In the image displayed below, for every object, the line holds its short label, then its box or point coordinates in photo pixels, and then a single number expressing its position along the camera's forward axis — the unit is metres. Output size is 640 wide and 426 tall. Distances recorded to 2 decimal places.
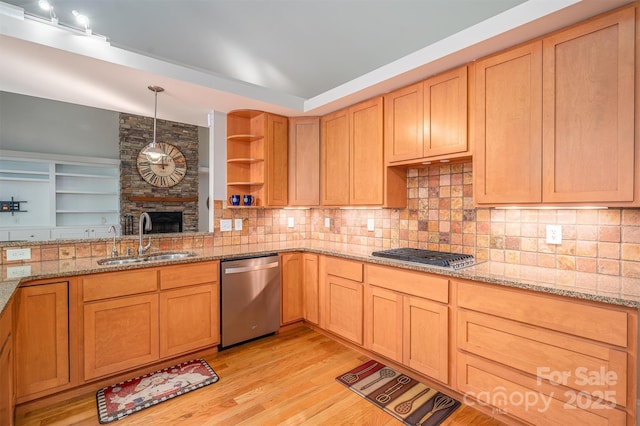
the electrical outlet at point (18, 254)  2.20
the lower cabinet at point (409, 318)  2.03
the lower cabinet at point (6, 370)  1.39
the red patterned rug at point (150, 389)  1.94
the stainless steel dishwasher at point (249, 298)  2.71
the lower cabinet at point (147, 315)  2.10
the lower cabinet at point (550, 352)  1.36
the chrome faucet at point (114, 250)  2.58
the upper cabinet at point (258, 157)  3.32
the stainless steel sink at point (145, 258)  2.50
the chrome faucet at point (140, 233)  2.60
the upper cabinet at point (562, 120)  1.53
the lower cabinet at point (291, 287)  3.10
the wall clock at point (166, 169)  6.50
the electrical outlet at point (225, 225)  3.29
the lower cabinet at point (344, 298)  2.63
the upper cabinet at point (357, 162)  2.77
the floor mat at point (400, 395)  1.88
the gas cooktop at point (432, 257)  2.08
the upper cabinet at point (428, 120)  2.18
